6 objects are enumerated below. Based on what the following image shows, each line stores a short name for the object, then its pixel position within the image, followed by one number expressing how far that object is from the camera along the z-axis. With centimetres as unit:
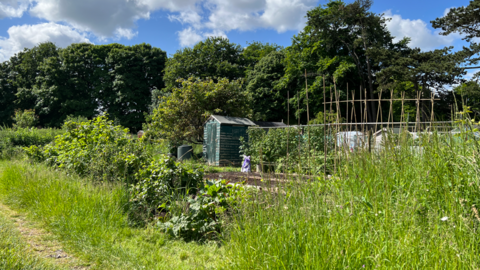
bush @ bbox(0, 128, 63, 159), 1034
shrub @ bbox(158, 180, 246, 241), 330
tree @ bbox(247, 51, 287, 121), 2627
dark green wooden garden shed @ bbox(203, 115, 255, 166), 1224
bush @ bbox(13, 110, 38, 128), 2226
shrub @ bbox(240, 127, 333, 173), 806
